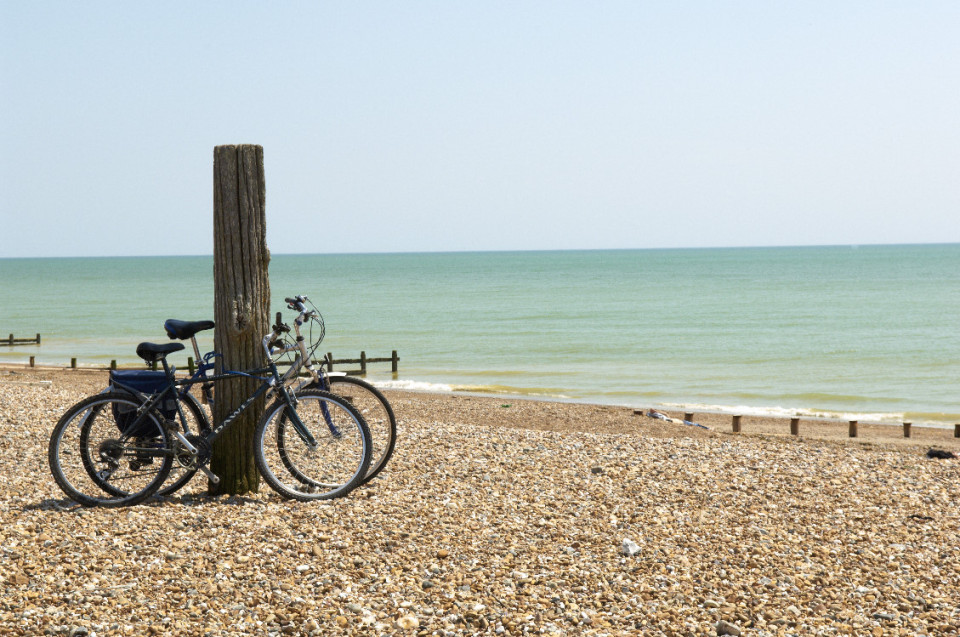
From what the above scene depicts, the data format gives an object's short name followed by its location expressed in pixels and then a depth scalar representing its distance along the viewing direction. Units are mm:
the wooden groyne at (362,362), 26856
